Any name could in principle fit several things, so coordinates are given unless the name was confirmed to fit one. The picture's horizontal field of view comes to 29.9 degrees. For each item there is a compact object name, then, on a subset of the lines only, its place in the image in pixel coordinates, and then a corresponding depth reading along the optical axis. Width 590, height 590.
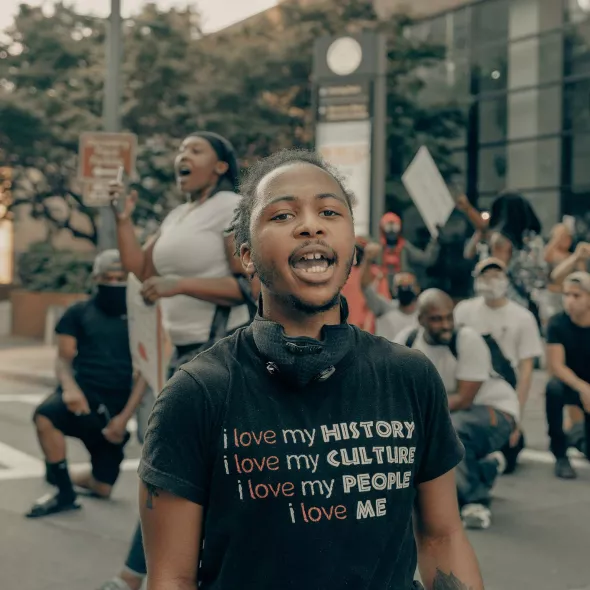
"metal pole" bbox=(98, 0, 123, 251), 14.00
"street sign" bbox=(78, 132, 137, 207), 12.41
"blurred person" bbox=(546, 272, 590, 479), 8.34
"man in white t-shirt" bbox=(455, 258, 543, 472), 8.43
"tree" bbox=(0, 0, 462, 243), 20.91
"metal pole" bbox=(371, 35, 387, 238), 13.55
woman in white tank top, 4.37
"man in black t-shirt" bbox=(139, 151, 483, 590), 1.95
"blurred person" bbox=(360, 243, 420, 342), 9.11
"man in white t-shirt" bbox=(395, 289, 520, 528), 6.66
